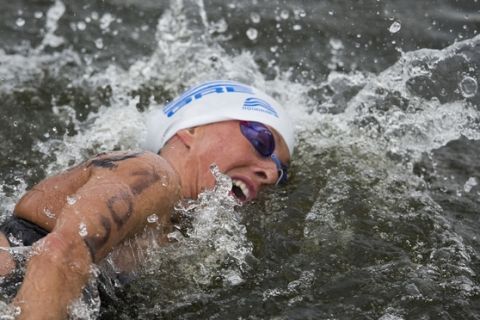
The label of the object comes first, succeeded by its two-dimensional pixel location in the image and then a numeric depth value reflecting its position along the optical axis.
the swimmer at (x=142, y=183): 7.12
